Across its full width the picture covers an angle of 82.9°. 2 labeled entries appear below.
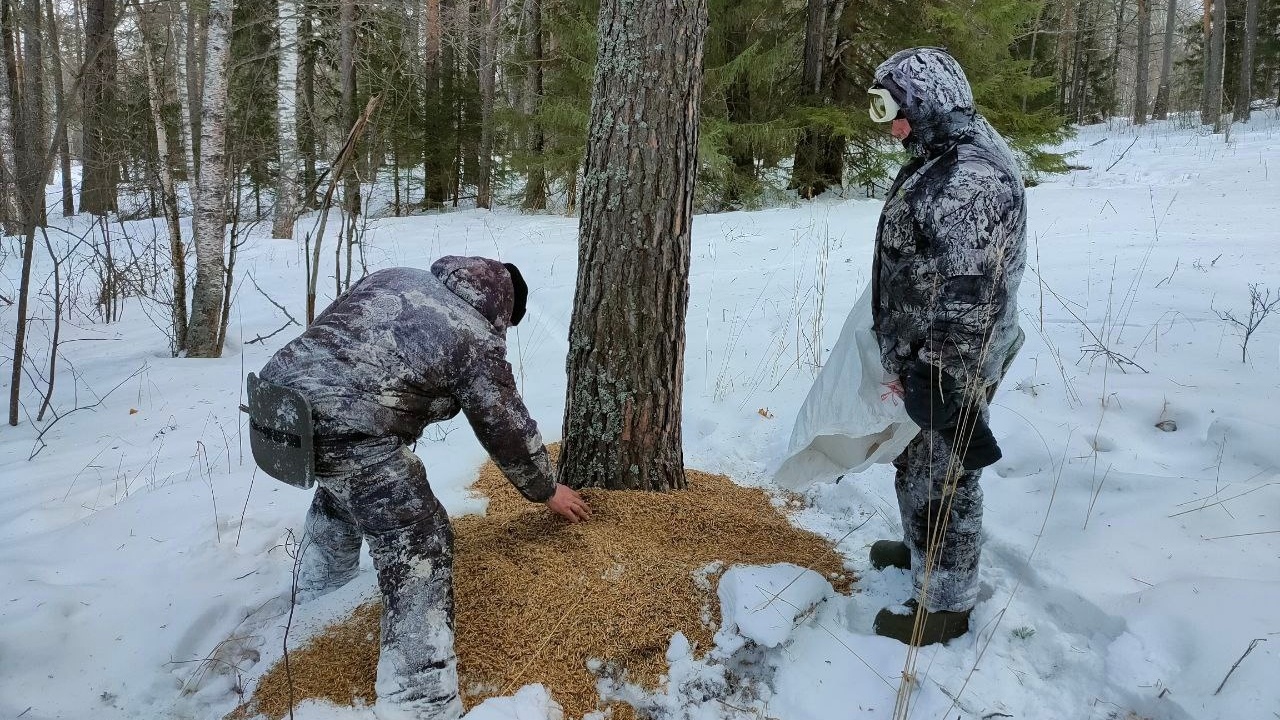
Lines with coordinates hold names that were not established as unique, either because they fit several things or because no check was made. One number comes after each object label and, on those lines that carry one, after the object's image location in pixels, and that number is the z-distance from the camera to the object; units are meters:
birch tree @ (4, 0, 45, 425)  4.51
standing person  2.04
